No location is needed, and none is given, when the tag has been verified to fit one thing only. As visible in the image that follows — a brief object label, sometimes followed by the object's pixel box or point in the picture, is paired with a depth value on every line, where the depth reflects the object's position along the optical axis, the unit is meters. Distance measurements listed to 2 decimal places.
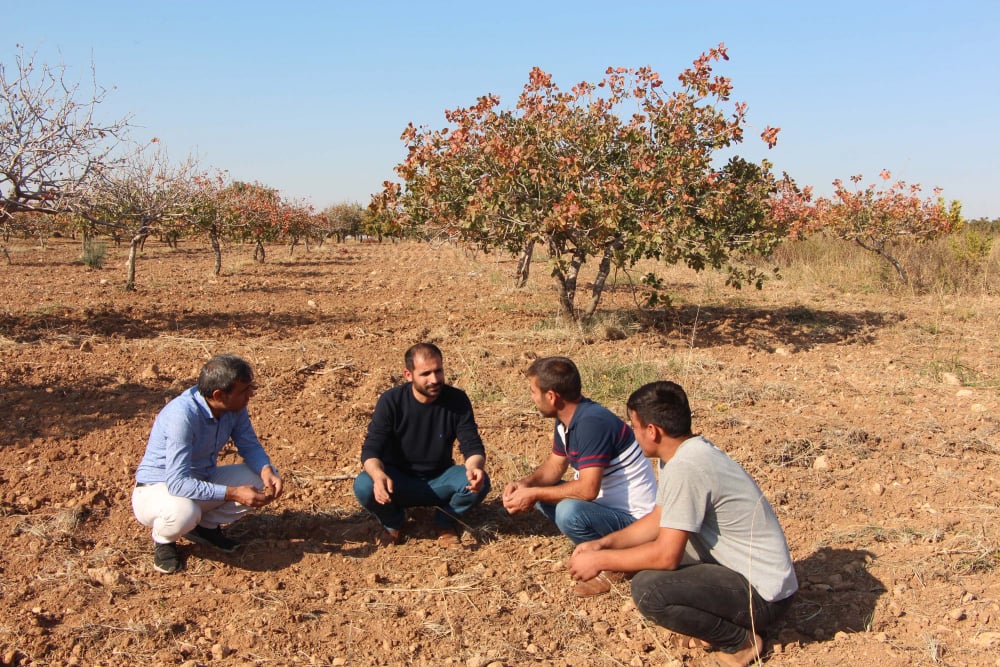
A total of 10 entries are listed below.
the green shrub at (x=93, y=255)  16.78
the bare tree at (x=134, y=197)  8.85
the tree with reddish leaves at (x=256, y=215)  17.58
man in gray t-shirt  2.69
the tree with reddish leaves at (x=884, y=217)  12.78
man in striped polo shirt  3.29
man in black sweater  3.68
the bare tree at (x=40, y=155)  8.19
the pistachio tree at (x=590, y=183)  7.74
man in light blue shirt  3.36
